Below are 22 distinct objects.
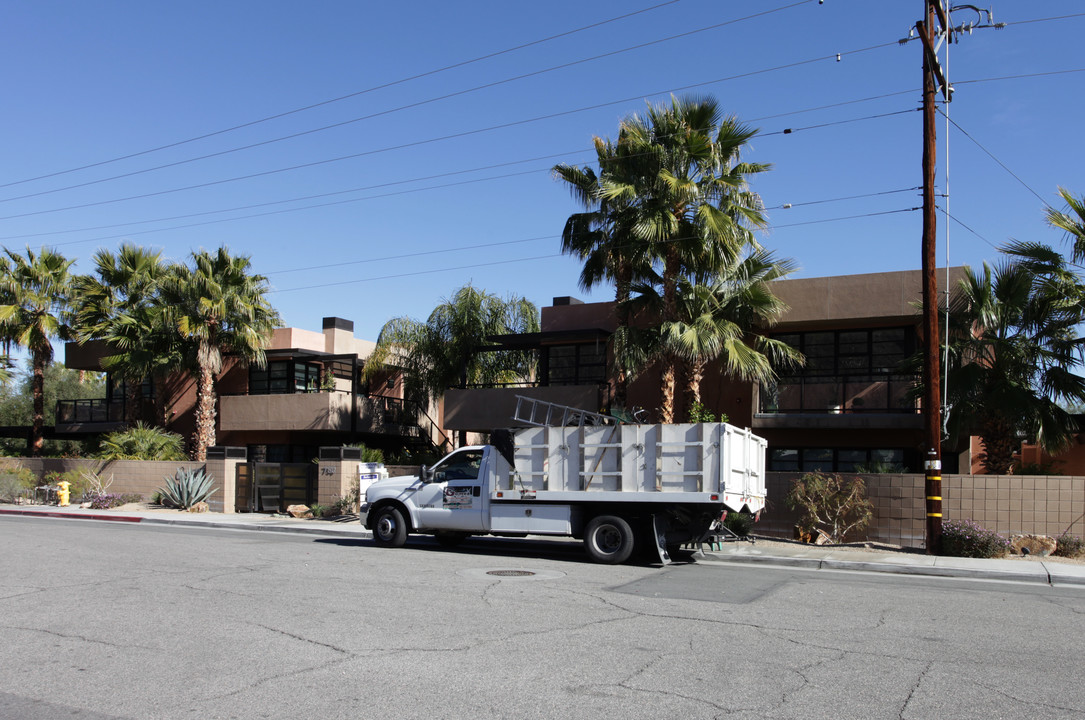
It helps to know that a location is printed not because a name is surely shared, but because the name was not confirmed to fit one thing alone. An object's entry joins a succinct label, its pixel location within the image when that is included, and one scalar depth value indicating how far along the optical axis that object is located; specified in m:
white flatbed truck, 14.10
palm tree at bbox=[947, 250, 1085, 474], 17.50
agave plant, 25.72
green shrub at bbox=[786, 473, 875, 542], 18.41
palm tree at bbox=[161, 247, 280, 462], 28.34
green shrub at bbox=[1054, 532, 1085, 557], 16.42
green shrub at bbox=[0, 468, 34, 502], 29.80
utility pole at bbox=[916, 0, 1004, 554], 16.62
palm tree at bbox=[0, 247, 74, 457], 32.44
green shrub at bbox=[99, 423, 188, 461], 29.14
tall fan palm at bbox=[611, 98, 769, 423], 20.08
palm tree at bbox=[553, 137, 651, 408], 20.77
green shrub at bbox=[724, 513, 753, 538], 18.62
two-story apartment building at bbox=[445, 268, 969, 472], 20.84
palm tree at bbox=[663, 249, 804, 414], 19.62
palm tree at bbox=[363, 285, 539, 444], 28.30
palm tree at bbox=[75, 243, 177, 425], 29.98
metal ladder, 24.78
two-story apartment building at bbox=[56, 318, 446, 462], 29.97
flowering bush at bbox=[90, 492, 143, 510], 26.73
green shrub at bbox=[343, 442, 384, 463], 26.27
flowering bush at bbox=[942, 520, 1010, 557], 16.19
